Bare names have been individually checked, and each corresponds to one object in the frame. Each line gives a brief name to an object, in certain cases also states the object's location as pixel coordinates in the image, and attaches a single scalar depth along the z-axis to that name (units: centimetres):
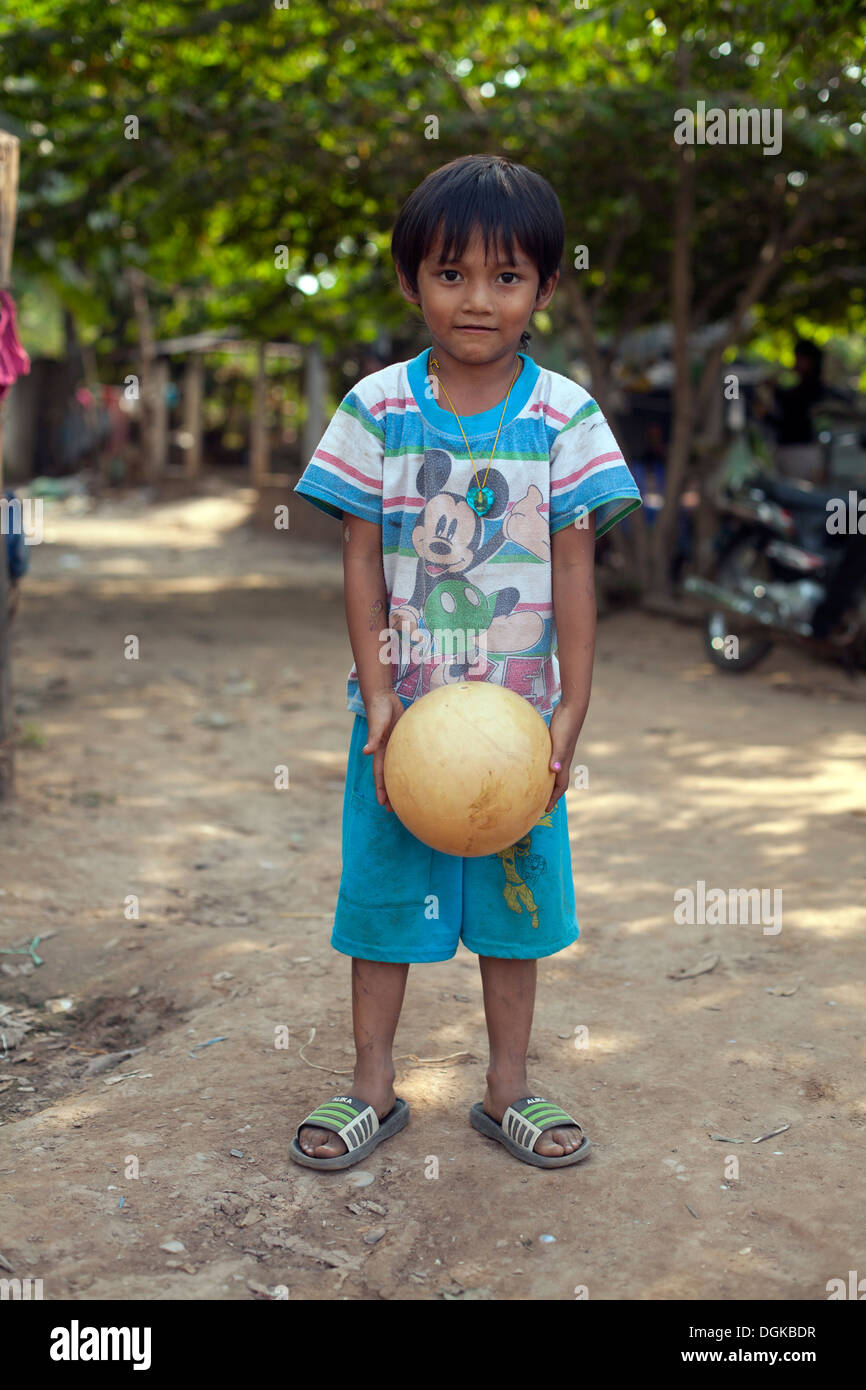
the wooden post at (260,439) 1930
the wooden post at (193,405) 2183
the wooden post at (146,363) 2184
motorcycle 713
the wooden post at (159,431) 2227
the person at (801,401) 916
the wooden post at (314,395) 1802
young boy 223
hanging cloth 419
